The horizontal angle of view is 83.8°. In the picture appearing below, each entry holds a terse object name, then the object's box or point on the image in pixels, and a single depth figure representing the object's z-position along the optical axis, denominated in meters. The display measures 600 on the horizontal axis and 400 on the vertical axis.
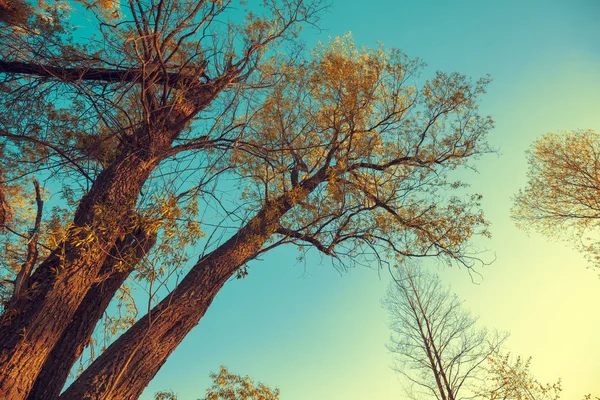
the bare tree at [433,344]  8.31
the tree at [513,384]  8.12
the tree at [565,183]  9.70
